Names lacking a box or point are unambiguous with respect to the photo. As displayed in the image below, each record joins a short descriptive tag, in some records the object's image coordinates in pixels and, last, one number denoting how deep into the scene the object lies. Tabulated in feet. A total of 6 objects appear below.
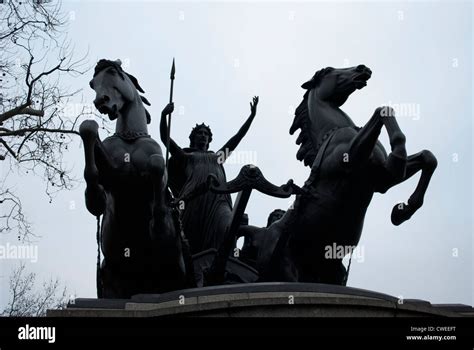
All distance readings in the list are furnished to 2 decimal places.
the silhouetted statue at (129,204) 32.68
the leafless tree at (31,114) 52.47
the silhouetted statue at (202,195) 40.45
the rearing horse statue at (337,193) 33.65
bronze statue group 32.81
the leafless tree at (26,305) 90.89
